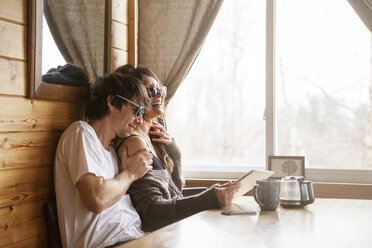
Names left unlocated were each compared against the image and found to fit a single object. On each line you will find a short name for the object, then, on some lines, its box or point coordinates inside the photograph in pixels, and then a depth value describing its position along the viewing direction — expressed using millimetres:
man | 1736
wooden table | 1275
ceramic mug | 1790
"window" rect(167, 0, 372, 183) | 2775
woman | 1955
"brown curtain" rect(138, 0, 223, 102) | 2801
